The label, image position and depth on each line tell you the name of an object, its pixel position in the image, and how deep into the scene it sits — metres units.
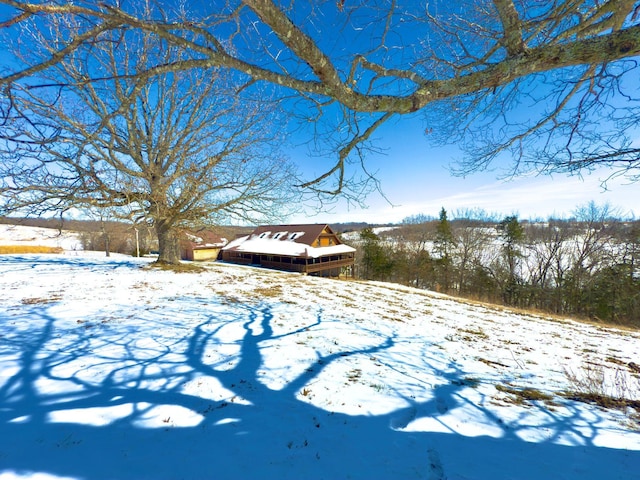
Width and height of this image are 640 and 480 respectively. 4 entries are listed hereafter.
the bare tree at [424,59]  1.86
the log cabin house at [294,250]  23.05
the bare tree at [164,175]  7.21
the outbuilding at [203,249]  34.62
